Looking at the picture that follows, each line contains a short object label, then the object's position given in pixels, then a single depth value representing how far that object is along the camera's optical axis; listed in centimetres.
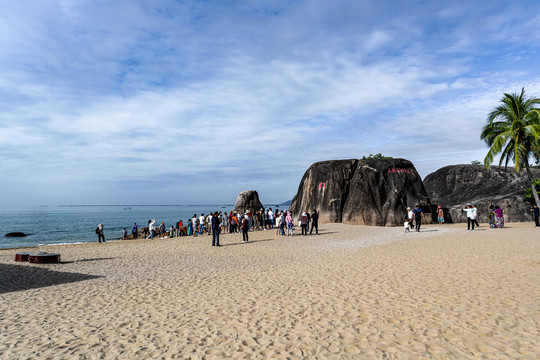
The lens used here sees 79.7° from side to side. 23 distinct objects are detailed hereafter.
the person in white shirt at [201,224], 2673
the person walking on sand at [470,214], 2311
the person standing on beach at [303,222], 2334
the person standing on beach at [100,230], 2534
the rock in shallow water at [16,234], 4435
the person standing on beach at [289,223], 2325
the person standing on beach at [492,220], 2472
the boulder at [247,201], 3334
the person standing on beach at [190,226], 2752
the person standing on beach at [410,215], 2415
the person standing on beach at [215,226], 1867
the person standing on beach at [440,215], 3017
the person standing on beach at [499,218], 2402
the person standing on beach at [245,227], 2023
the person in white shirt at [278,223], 2385
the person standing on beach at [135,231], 3030
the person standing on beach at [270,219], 2850
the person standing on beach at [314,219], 2283
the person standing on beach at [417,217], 2322
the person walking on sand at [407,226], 2302
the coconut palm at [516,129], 2525
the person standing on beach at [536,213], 2377
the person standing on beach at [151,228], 2715
